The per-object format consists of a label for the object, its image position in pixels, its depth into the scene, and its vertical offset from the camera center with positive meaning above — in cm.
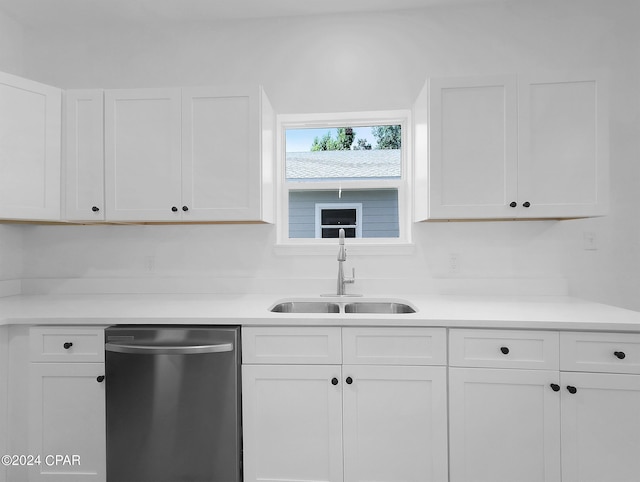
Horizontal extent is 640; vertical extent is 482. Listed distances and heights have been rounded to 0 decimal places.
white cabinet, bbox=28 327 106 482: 168 -74
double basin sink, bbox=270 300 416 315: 217 -39
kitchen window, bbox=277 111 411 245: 246 +42
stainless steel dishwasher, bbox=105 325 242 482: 162 -73
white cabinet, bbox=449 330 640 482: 154 -70
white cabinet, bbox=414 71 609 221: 184 +47
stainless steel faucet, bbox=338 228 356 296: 217 -16
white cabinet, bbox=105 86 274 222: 199 +47
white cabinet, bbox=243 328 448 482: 162 -77
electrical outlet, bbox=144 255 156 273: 239 -15
